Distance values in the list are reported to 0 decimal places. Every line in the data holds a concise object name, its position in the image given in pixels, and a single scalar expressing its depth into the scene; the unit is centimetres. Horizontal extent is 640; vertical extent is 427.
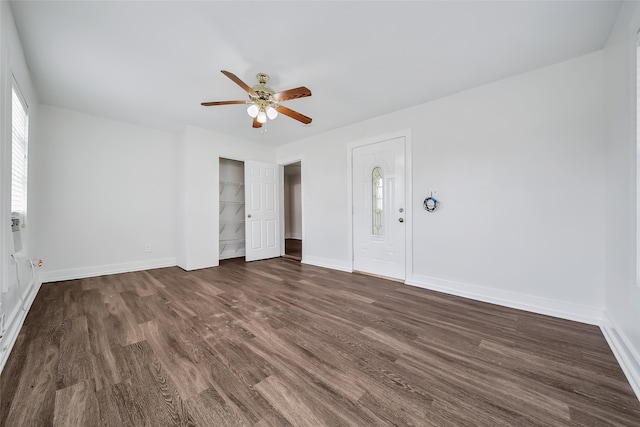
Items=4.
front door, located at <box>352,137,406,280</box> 337
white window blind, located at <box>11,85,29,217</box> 218
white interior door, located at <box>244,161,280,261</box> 473
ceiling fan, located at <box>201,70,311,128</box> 227
